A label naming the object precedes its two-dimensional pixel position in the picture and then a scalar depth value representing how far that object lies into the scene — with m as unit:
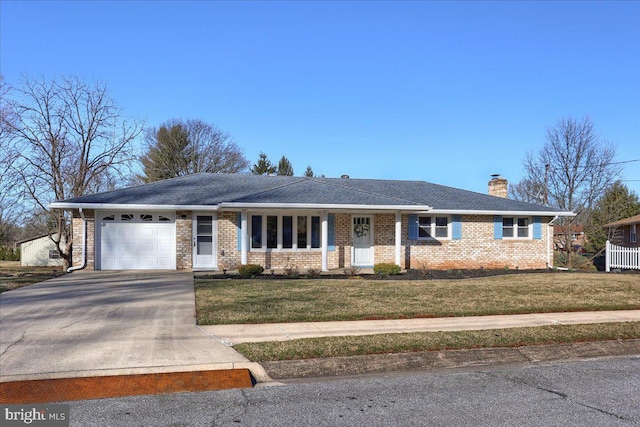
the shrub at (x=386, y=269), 17.20
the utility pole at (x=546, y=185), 33.62
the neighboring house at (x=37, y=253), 32.41
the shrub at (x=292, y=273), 15.93
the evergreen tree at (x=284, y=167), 48.19
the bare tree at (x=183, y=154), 41.28
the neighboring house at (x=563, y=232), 32.12
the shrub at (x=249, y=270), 15.88
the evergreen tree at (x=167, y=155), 41.16
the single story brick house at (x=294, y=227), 17.38
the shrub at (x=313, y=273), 16.02
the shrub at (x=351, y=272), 16.28
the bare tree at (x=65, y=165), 24.57
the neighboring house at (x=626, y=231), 31.67
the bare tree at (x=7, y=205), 24.00
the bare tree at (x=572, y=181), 32.12
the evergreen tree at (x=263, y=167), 46.72
